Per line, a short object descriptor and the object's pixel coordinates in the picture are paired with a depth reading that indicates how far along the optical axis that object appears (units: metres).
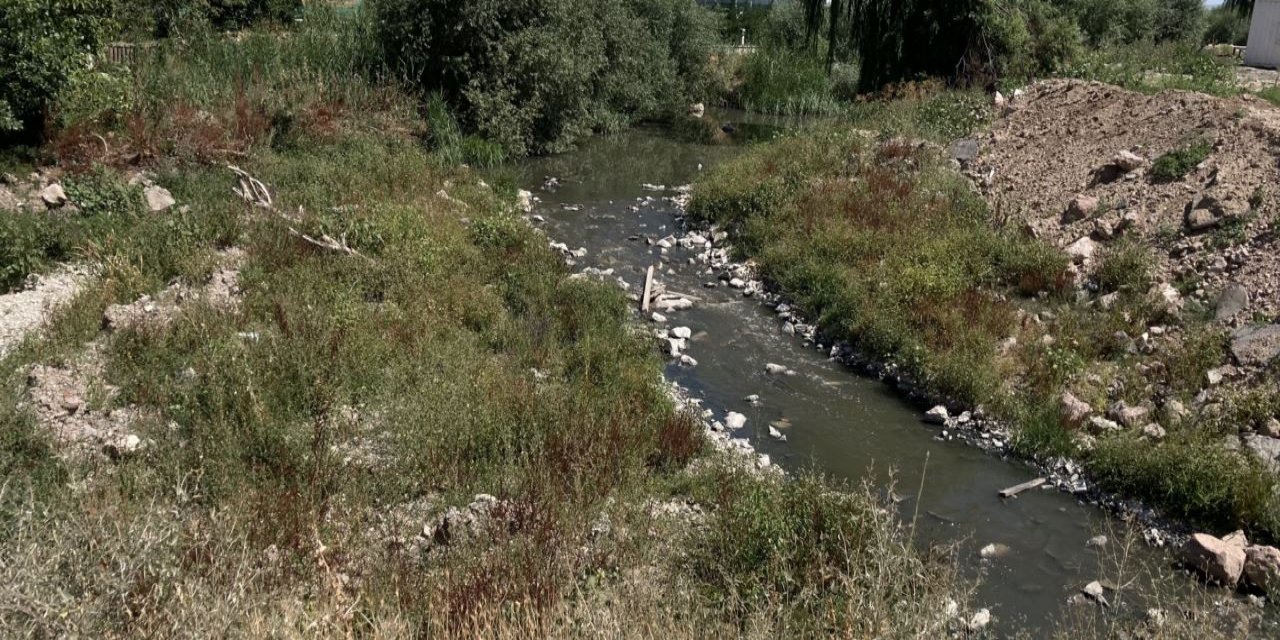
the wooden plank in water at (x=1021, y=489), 8.35
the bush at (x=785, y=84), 32.06
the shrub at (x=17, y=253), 9.75
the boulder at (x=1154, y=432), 8.62
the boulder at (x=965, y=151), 16.22
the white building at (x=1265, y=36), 24.75
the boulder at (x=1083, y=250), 12.00
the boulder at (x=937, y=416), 9.73
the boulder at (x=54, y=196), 11.88
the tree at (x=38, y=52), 12.01
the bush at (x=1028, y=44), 20.34
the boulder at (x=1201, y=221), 11.43
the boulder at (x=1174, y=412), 8.73
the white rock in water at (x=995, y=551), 7.43
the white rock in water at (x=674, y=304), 12.84
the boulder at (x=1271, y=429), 8.22
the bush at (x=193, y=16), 19.59
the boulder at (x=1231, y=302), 10.01
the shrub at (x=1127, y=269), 11.04
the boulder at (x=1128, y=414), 8.91
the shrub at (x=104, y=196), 11.96
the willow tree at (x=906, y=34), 21.47
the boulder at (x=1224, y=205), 11.34
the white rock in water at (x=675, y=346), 11.31
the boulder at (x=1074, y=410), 9.11
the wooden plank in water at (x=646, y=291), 12.59
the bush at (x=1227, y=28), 37.72
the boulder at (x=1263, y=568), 6.78
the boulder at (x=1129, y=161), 13.39
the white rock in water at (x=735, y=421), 9.52
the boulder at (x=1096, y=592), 6.83
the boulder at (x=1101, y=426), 8.91
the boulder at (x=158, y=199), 12.45
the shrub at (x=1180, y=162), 12.66
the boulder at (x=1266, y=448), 7.88
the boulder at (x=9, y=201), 11.55
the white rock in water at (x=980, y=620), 6.27
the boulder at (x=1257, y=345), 9.09
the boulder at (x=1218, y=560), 6.94
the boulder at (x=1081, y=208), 12.92
